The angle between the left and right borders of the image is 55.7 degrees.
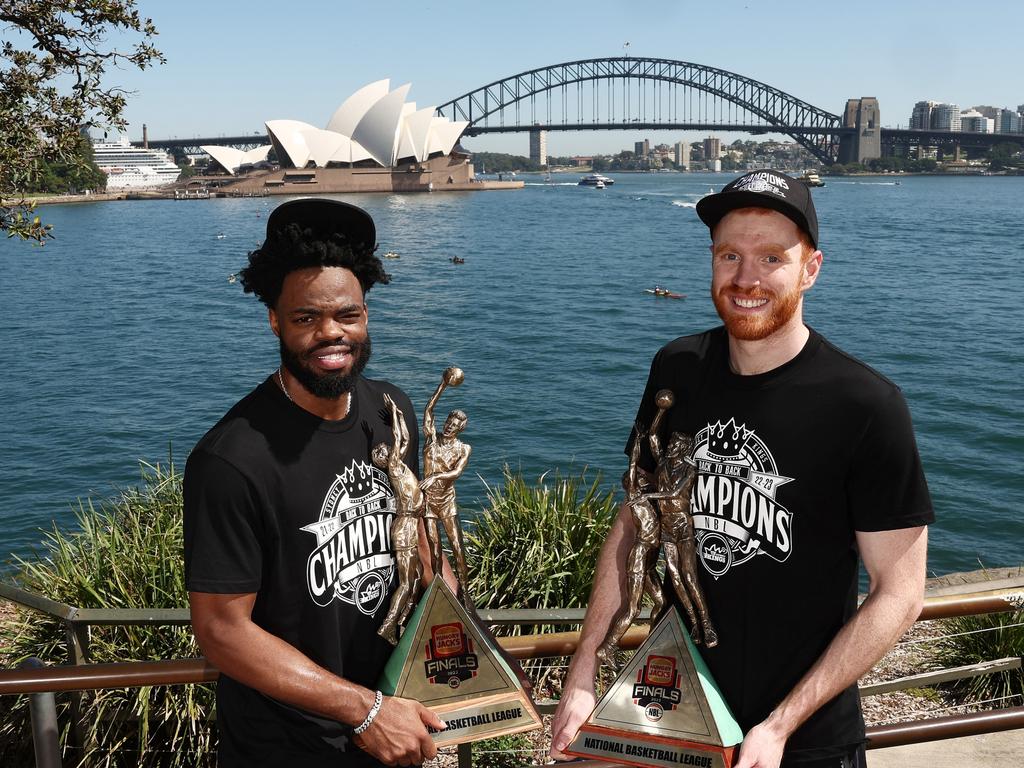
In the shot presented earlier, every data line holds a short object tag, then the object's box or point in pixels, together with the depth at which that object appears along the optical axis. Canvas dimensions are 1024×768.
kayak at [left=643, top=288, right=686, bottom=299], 35.12
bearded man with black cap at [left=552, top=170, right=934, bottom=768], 1.95
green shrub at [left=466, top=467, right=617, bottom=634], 5.63
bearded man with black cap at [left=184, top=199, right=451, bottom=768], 1.99
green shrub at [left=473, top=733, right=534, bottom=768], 4.41
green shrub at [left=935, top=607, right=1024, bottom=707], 4.96
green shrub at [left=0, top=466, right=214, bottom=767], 4.36
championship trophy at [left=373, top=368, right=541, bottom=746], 2.14
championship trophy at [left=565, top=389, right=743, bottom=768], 2.05
